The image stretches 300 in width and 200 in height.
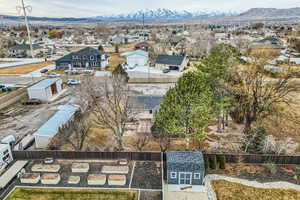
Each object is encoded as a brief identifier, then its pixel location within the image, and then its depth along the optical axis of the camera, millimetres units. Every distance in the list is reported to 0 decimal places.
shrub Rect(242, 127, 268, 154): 17094
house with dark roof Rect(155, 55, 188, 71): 47562
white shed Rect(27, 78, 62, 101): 30109
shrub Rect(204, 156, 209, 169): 15588
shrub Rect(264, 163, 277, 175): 14852
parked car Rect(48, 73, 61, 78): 41888
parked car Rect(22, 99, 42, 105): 29297
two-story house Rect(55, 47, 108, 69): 48719
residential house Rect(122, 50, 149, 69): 52094
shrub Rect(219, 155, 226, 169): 15562
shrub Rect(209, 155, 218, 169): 15516
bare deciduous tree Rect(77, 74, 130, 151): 18075
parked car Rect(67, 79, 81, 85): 38156
